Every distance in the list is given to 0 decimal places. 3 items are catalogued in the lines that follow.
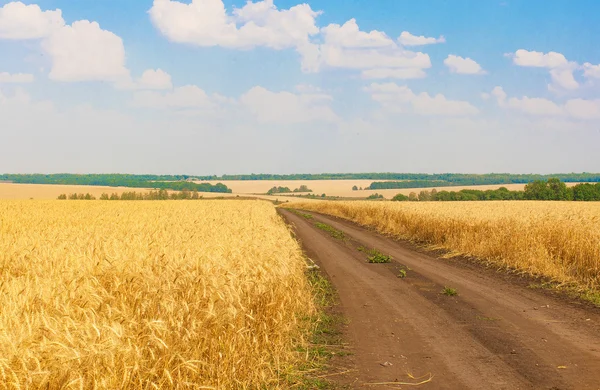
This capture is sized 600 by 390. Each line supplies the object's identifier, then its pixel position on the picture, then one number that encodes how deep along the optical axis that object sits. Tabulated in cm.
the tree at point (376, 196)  13005
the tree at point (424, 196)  11056
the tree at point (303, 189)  18378
